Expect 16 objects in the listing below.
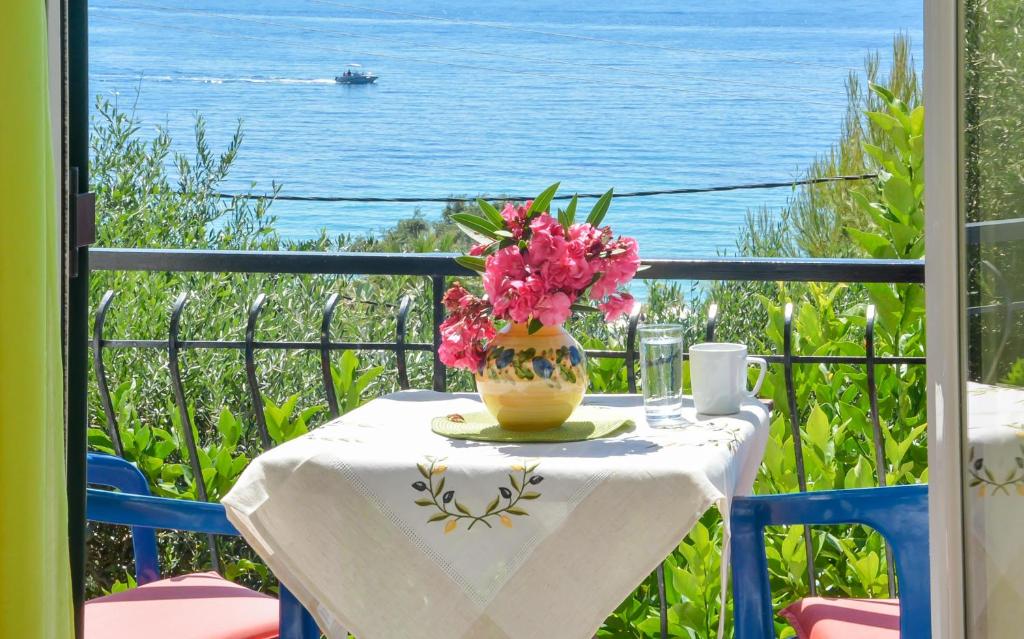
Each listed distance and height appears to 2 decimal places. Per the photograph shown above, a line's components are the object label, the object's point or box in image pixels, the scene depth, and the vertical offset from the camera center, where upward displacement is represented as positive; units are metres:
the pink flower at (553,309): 3.39 -0.03
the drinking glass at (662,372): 3.47 -0.12
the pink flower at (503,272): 3.40 +0.02
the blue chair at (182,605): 3.41 -0.44
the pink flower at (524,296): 3.39 -0.01
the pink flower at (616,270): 3.42 +0.03
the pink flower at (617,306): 3.47 -0.02
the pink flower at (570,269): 3.39 +0.03
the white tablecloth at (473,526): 3.21 -0.28
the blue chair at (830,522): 3.35 -0.32
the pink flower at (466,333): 3.47 -0.06
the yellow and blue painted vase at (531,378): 3.43 -0.12
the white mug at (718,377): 3.52 -0.13
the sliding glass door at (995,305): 2.92 -0.03
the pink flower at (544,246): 3.39 +0.06
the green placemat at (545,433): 3.41 -0.19
